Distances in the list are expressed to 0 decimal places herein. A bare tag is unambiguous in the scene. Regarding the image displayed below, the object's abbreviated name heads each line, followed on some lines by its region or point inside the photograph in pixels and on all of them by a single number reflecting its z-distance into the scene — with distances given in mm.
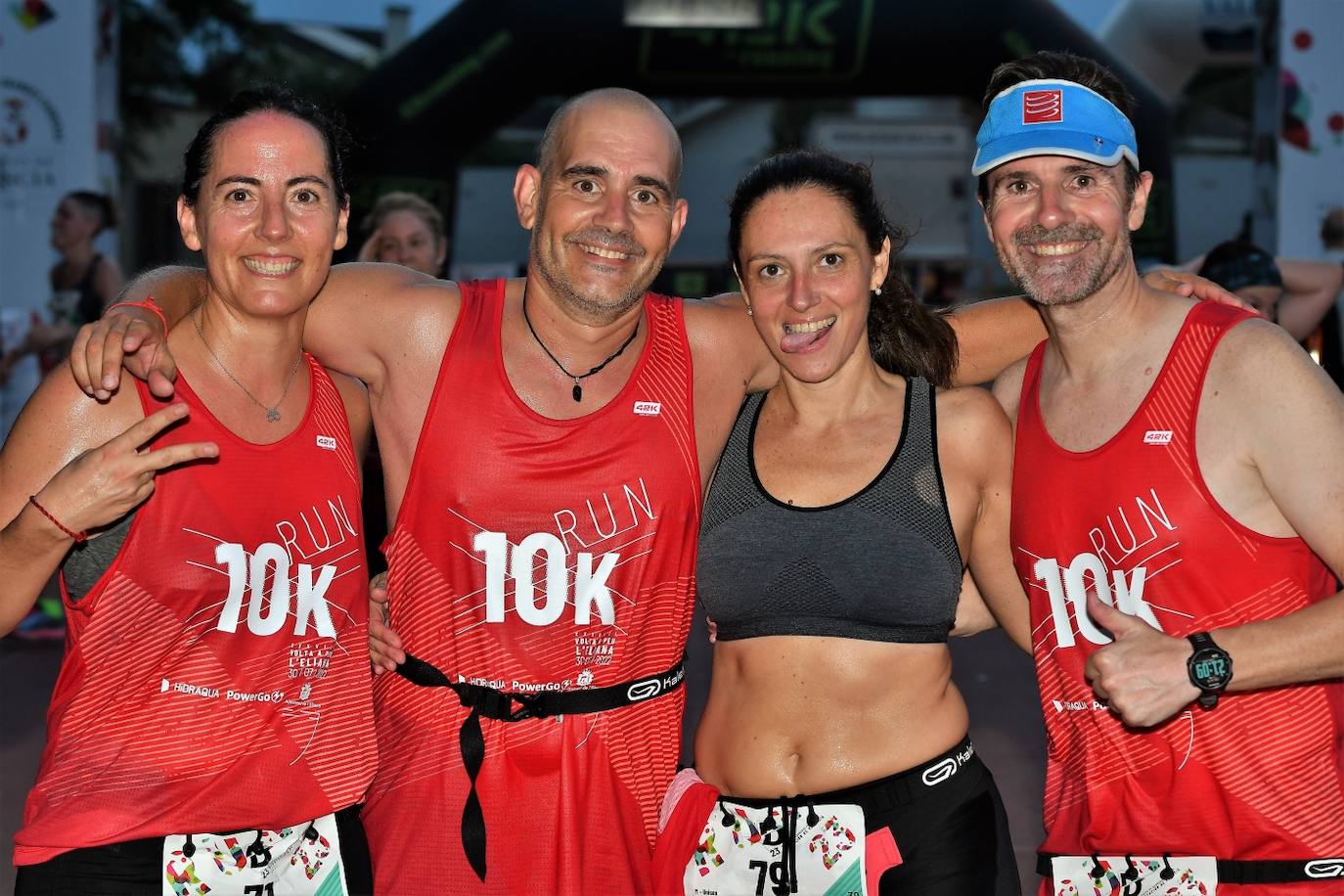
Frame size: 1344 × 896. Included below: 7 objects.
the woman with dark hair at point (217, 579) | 2406
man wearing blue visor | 2414
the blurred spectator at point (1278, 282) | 5758
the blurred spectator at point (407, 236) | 5414
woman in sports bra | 2678
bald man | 2754
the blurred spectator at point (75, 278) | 8617
